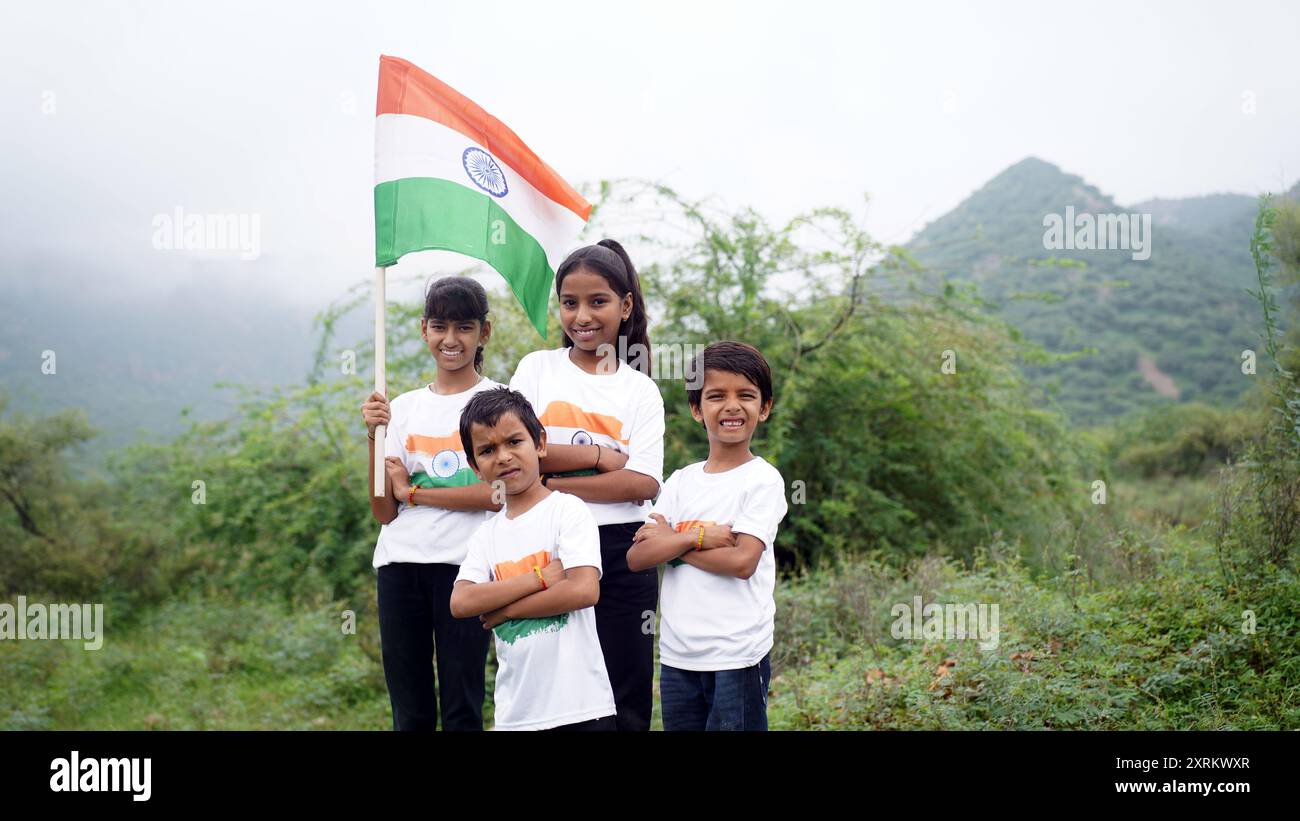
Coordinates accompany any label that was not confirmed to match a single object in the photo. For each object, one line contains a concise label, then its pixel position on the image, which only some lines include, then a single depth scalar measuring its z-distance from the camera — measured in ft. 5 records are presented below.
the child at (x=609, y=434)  10.16
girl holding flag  10.87
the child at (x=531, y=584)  9.09
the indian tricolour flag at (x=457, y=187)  11.77
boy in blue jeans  9.64
